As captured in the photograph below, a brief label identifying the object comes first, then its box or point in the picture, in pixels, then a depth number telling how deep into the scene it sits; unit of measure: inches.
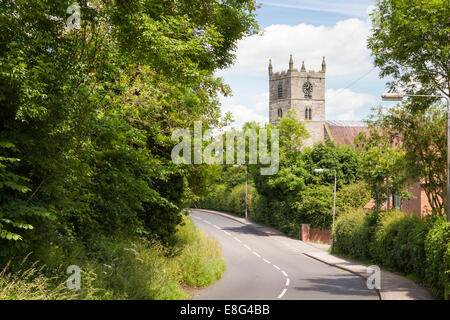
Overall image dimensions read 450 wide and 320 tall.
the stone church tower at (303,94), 3956.7
